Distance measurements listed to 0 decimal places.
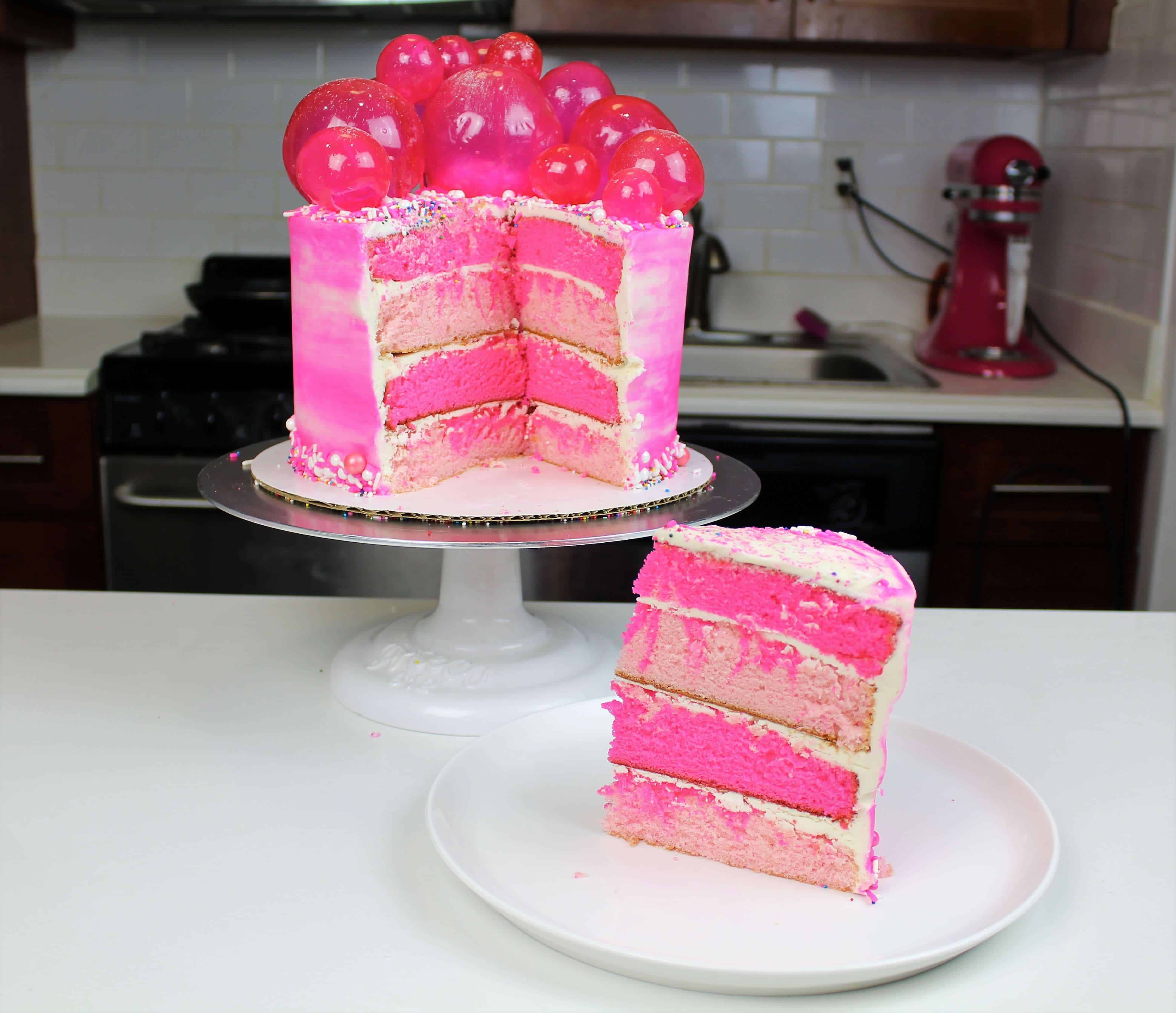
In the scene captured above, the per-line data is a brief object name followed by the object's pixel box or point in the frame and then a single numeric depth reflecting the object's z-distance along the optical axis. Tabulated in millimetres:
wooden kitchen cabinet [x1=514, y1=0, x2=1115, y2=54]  2598
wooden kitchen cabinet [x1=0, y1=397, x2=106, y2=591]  2480
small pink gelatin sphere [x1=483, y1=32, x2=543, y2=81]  1476
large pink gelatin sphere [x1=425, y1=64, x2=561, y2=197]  1357
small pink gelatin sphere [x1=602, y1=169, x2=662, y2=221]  1297
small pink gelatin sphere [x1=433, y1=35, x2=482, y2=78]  1480
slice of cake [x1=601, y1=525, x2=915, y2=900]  917
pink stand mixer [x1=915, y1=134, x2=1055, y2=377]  2639
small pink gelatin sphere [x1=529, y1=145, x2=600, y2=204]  1343
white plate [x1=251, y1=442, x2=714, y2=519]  1254
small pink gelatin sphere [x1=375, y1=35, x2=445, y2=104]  1437
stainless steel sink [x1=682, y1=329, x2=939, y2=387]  2955
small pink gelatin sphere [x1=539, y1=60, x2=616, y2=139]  1500
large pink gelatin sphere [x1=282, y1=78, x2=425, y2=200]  1288
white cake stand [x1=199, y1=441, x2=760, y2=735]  1188
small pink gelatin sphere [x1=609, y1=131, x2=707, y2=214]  1337
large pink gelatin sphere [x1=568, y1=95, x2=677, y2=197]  1407
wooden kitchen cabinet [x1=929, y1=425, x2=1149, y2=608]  2469
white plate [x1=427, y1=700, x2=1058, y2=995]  808
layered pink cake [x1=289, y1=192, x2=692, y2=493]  1317
